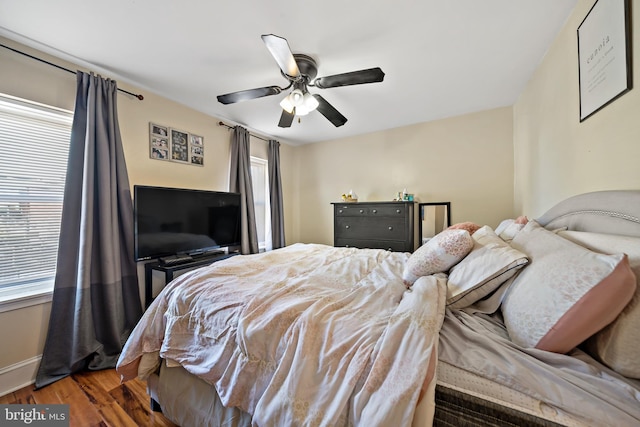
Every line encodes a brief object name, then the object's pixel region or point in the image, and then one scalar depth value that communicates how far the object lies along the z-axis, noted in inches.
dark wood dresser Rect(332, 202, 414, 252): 116.0
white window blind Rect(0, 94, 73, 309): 64.4
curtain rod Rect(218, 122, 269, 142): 117.8
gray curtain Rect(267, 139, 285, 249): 147.3
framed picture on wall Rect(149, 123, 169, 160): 93.4
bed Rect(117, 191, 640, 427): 23.0
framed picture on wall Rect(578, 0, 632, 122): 38.3
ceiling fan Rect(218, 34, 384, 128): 60.7
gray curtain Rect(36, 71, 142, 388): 67.8
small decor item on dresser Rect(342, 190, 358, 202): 135.0
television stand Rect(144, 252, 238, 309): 81.8
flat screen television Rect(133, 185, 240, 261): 81.9
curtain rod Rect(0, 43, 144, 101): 63.2
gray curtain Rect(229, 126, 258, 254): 122.2
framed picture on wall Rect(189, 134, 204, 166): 107.2
